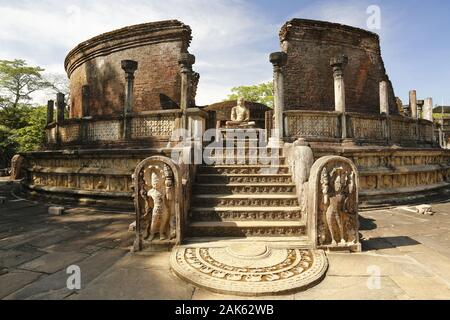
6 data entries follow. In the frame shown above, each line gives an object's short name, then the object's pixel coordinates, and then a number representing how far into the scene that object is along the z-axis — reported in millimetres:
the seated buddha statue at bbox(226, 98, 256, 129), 9975
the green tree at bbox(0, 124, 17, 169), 23516
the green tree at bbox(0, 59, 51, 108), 27734
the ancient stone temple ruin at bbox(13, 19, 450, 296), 3621
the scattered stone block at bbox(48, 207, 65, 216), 6255
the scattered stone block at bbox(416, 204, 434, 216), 6087
